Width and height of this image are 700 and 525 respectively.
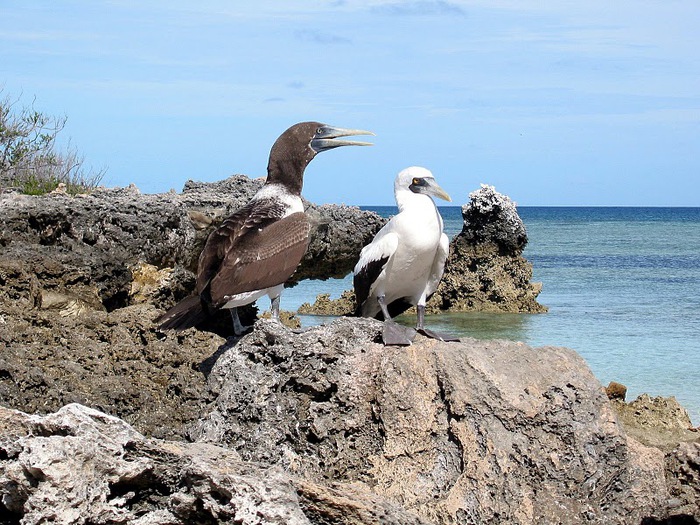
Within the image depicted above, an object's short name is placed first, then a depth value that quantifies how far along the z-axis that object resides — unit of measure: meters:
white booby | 5.93
